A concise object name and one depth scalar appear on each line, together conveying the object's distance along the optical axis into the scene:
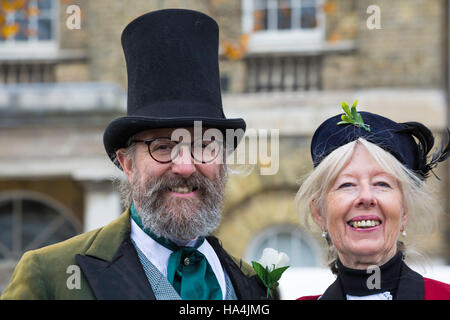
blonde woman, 2.92
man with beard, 2.88
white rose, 3.19
